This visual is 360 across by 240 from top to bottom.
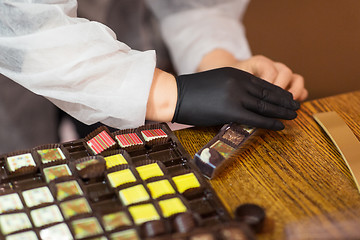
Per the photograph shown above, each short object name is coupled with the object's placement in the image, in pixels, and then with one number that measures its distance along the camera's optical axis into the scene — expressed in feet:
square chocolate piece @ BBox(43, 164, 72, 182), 2.34
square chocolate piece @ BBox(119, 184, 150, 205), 2.26
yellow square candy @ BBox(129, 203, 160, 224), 2.19
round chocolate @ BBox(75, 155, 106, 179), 2.33
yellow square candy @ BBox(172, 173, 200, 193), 2.32
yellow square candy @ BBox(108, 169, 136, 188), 2.32
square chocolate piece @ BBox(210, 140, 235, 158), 2.48
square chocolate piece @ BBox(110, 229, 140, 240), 2.12
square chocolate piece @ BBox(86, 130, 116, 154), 2.47
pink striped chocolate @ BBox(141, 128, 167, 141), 2.53
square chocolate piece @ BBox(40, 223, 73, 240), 2.14
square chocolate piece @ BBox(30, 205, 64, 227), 2.18
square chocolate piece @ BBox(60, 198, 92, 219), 2.20
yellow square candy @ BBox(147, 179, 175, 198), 2.29
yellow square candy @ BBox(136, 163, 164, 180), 2.36
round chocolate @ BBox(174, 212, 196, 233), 2.11
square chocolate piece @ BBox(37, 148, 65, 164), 2.41
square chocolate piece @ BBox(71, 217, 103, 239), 2.14
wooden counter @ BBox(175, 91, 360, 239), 2.17
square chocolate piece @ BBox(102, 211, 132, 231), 2.15
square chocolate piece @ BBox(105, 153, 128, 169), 2.40
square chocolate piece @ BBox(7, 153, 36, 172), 2.36
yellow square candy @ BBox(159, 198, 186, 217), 2.22
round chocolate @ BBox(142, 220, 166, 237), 2.12
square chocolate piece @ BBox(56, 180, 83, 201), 2.26
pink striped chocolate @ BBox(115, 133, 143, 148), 2.51
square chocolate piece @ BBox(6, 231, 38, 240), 2.13
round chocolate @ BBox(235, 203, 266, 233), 2.17
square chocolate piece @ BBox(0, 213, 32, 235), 2.16
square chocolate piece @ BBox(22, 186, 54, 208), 2.24
